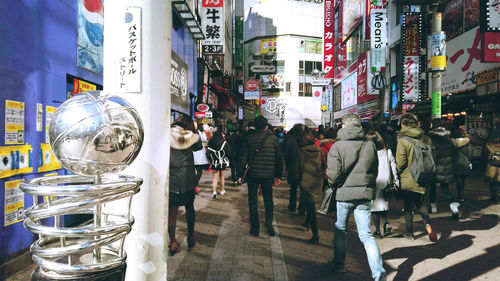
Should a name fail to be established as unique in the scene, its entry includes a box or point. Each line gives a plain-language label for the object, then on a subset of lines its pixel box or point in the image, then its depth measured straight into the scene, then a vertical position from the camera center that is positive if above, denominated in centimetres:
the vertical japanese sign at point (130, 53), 191 +45
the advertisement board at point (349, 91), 2842 +414
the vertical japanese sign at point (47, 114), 556 +36
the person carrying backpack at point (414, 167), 611 -44
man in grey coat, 444 -44
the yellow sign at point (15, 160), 453 -29
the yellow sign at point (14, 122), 460 +21
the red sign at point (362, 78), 2435 +427
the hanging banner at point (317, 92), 4844 +636
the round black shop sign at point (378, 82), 2061 +330
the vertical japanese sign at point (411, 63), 1680 +356
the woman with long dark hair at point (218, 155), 1066 -46
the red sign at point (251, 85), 3797 +570
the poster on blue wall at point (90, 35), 680 +204
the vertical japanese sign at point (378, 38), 2045 +587
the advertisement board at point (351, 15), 2564 +956
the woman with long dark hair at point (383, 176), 623 -62
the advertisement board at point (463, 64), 1370 +308
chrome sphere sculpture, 128 -16
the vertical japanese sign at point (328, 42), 3378 +913
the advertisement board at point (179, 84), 1361 +221
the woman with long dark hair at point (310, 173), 637 -60
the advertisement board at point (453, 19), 1504 +520
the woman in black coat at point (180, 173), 546 -51
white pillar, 193 +9
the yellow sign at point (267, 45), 5369 +1395
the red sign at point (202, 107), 1991 +176
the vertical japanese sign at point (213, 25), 1905 +610
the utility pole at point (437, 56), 1038 +244
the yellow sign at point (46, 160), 550 -35
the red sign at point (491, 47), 1073 +278
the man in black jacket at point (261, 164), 669 -45
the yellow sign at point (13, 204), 467 -87
